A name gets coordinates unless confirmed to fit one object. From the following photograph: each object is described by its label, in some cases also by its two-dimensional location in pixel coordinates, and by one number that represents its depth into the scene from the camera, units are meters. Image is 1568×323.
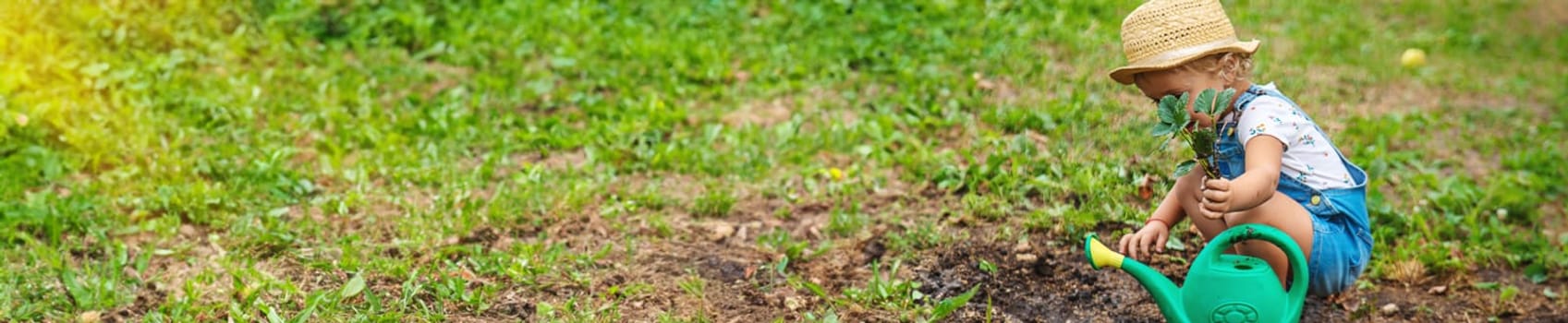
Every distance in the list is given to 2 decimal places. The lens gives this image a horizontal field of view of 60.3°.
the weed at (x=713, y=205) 4.12
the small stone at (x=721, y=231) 3.92
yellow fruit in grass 6.29
